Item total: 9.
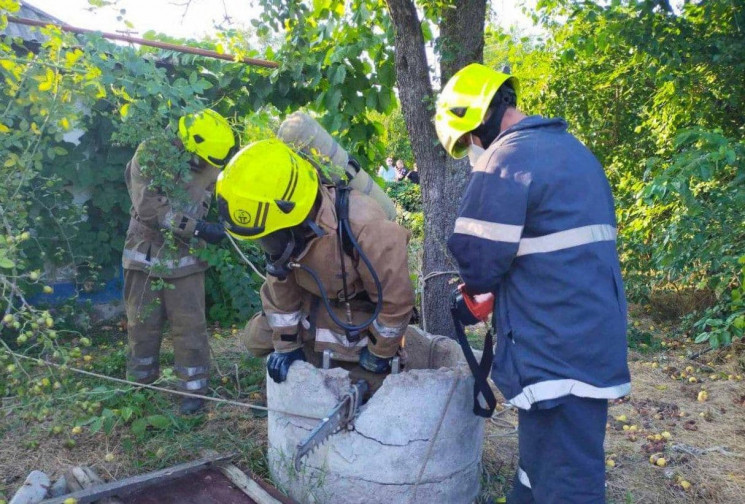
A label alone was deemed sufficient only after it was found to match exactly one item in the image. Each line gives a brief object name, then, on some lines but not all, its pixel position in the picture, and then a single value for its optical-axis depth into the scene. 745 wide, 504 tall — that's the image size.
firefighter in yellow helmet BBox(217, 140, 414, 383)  2.65
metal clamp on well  2.46
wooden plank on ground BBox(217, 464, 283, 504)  2.86
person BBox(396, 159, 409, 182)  9.56
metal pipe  4.47
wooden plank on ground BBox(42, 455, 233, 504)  2.80
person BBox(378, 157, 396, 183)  19.54
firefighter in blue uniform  2.17
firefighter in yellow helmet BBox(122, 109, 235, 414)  4.01
